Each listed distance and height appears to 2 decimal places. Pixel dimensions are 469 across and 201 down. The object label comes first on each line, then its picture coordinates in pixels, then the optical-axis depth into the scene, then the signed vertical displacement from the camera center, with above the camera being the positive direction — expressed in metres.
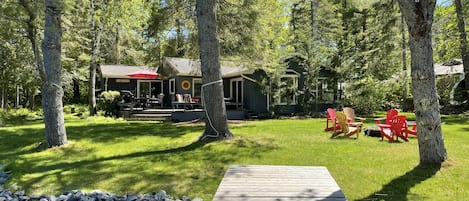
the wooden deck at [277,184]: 4.30 -1.07
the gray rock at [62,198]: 4.88 -1.24
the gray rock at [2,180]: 6.03 -1.22
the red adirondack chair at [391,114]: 9.59 -0.30
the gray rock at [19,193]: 5.24 -1.25
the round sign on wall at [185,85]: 20.69 +1.17
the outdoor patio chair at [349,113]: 11.23 -0.30
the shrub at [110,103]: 19.27 +0.17
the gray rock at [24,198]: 5.05 -1.27
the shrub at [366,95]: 18.36 +0.43
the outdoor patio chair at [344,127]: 9.47 -0.63
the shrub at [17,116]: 15.75 -0.44
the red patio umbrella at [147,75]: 19.28 +1.71
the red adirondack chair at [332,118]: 10.21 -0.43
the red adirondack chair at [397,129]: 8.98 -0.65
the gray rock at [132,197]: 4.71 -1.21
